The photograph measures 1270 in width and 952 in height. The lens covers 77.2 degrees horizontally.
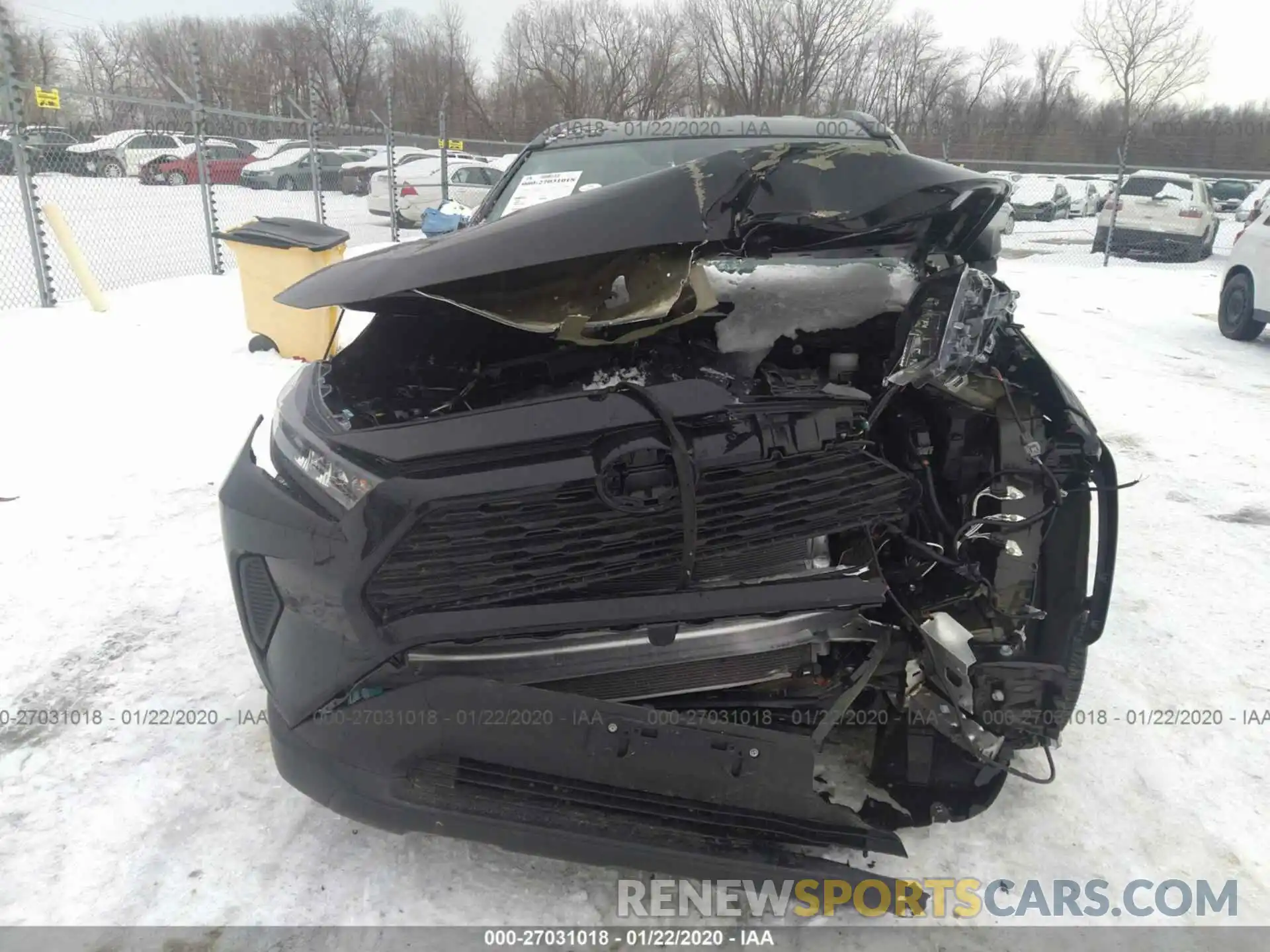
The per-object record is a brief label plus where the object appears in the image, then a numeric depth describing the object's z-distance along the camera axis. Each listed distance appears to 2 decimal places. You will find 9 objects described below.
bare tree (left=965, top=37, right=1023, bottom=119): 40.47
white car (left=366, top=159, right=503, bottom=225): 15.91
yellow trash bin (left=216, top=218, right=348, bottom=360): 6.41
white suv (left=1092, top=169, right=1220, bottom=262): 14.80
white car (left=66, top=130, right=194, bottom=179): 11.27
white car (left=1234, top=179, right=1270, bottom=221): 13.07
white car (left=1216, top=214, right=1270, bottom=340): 8.29
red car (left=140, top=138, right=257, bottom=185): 14.33
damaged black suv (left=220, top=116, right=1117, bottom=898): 1.68
